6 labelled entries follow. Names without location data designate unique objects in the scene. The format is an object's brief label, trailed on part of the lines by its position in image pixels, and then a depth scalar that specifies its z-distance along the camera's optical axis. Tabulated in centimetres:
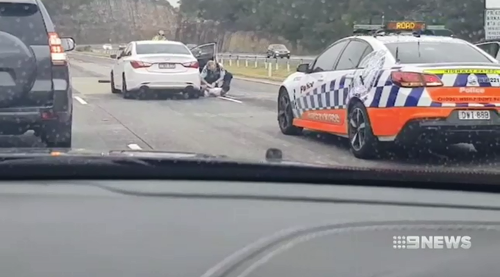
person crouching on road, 2012
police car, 806
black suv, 736
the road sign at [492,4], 2242
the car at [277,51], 4941
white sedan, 1764
